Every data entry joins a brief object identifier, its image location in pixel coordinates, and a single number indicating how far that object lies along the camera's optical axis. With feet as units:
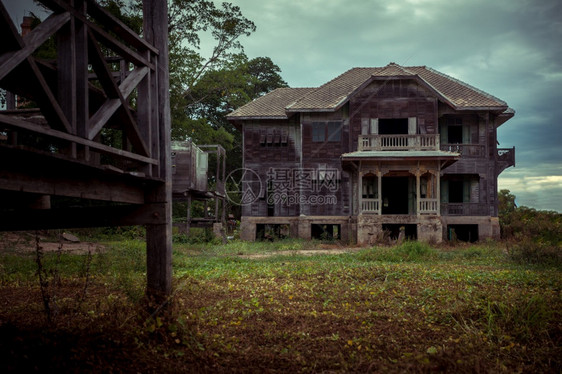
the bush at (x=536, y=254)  38.73
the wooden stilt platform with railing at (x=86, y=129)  11.34
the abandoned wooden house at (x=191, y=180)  62.18
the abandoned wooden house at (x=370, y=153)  74.38
